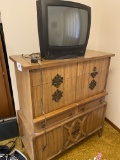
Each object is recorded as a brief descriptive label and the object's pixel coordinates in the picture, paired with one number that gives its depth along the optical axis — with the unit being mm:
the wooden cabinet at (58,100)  1126
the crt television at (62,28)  1033
